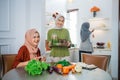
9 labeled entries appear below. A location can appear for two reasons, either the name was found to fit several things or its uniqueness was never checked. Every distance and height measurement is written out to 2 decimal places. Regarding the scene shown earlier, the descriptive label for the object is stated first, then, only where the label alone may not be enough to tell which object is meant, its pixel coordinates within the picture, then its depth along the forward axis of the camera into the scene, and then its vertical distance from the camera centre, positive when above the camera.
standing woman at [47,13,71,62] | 1.63 +0.01
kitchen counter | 2.78 -0.34
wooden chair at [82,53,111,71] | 1.37 -0.30
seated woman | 1.21 -0.11
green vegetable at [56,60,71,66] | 1.04 -0.25
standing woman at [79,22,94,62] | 2.45 -0.01
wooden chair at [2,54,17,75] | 1.29 -0.29
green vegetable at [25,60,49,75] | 0.92 -0.26
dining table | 0.88 -0.34
